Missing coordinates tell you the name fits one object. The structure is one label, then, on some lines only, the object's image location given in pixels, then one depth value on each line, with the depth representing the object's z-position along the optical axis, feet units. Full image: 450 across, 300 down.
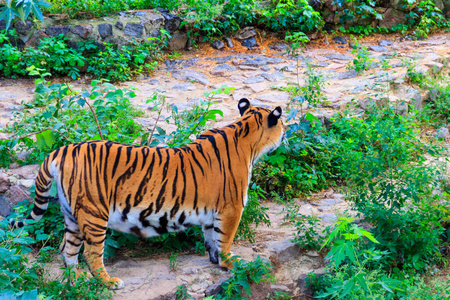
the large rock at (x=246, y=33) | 70.44
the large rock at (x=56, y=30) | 55.83
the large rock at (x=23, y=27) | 55.21
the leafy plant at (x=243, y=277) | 23.78
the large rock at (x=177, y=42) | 66.69
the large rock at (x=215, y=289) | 24.26
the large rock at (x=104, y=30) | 56.95
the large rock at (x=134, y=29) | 58.70
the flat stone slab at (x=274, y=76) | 56.65
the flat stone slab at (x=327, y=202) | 36.11
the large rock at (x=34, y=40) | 55.16
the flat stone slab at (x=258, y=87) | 53.06
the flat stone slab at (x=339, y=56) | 64.49
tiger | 22.66
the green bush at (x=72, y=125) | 27.89
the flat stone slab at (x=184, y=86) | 53.78
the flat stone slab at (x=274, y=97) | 49.67
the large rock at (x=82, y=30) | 56.08
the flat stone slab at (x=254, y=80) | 56.15
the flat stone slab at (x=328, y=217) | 32.70
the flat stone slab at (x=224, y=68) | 60.96
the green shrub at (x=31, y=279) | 19.48
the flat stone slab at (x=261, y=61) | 62.59
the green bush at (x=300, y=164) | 37.06
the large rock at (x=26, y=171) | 31.79
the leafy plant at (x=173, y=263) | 25.99
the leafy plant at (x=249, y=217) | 28.94
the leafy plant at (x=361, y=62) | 57.84
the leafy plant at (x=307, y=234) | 29.14
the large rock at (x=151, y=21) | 61.41
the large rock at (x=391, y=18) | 75.51
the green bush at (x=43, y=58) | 51.98
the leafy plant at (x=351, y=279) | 16.76
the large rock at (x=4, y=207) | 30.75
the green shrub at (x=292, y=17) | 69.46
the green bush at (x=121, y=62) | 54.44
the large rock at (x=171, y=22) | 65.46
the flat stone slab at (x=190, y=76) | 56.59
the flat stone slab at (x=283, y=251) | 28.48
